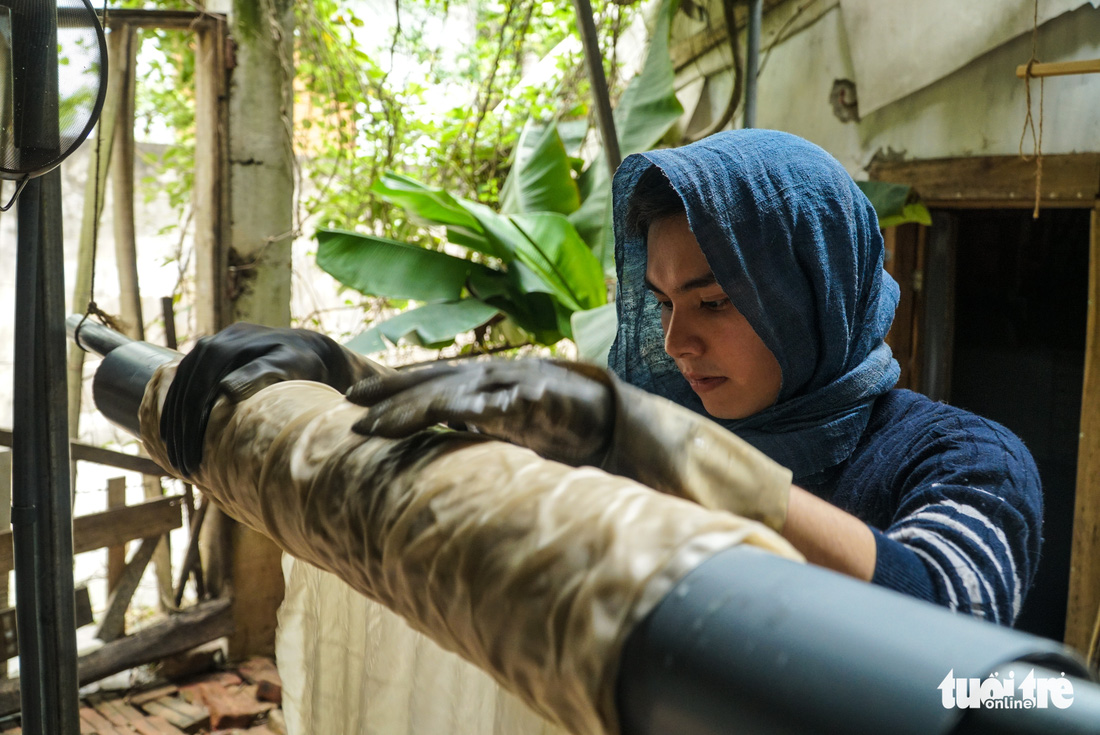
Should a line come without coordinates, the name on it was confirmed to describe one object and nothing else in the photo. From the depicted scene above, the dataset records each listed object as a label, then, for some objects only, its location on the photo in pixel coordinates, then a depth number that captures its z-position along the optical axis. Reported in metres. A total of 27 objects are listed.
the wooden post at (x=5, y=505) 2.63
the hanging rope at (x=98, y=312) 2.01
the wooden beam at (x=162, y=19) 2.86
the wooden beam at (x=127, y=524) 3.06
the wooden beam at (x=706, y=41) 3.89
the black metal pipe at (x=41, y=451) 0.91
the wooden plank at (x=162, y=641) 3.12
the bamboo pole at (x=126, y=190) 2.94
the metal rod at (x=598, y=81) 2.57
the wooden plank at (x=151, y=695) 3.24
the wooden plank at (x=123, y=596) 3.18
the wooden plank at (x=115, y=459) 2.93
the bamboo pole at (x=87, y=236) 2.92
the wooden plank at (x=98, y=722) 2.96
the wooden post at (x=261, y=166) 3.15
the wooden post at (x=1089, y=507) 2.60
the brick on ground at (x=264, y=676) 3.26
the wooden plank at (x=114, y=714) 3.03
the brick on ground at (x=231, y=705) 3.11
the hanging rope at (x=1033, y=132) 2.37
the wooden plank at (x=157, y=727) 3.01
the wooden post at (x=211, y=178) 3.11
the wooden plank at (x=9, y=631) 2.75
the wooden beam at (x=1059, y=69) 2.19
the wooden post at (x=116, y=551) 3.21
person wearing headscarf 0.72
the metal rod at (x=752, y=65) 2.91
